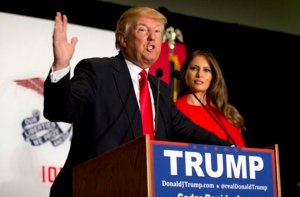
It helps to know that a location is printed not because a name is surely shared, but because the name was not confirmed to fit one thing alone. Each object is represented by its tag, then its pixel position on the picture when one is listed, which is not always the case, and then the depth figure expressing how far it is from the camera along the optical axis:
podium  1.89
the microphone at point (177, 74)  2.59
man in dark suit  2.01
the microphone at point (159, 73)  2.48
